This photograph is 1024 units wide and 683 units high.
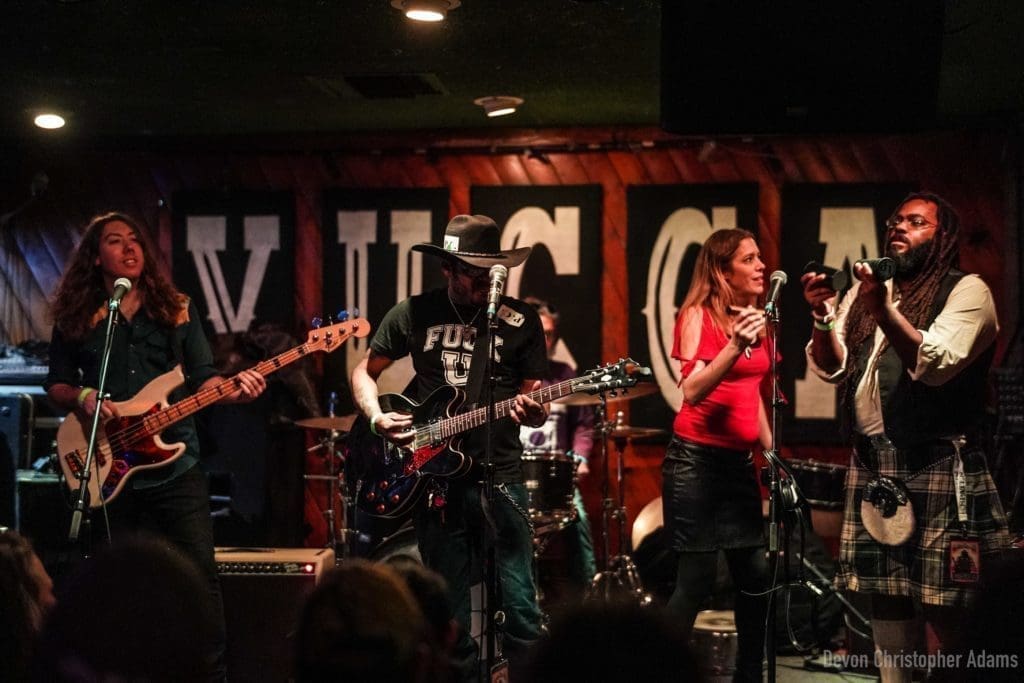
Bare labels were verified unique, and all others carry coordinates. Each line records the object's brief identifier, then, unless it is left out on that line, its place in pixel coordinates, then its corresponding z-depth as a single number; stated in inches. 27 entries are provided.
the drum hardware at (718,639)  251.1
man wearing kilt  167.8
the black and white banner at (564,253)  343.0
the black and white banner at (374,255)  349.7
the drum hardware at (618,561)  287.3
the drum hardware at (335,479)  280.4
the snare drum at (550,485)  262.1
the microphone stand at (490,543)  163.6
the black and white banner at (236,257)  354.9
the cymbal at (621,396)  285.0
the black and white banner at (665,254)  337.1
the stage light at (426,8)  223.5
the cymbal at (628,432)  297.1
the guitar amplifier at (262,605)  243.3
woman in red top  188.5
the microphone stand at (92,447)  174.2
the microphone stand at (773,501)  172.7
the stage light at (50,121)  335.9
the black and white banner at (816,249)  330.3
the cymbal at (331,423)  276.8
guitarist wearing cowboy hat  175.9
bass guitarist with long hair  197.0
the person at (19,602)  83.2
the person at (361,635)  69.4
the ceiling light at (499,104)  311.4
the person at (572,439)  309.7
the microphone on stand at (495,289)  163.2
